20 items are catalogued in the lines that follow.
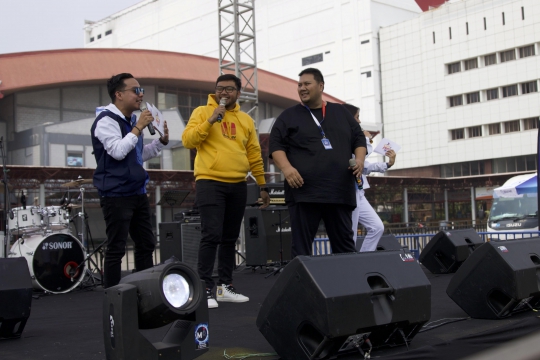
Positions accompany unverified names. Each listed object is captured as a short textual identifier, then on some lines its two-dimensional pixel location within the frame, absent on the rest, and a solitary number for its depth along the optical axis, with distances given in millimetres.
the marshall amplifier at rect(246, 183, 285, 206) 9078
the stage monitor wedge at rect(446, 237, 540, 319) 4020
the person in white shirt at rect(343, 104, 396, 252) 6227
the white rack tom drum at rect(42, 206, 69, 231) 7715
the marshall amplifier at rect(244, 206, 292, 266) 9469
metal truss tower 17844
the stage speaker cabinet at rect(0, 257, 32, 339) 3773
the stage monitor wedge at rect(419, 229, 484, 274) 7812
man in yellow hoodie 4965
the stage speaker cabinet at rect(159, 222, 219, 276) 9312
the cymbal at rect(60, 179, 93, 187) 8605
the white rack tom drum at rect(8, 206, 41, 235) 7641
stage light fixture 2574
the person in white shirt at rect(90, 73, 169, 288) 4289
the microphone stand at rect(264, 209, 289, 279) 9352
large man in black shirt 4316
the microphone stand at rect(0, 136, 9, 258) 7312
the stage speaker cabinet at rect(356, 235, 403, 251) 7676
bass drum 7051
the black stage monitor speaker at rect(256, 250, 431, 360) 2863
